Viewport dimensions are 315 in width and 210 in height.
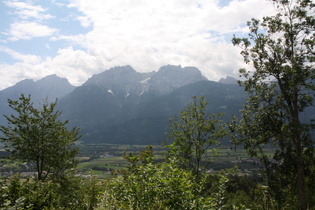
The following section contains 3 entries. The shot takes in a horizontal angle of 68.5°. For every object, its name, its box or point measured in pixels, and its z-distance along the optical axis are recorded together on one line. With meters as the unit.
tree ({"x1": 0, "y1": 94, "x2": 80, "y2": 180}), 24.09
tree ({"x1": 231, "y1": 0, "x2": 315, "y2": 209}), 19.06
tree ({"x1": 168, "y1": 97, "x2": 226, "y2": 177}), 24.66
